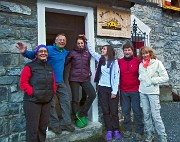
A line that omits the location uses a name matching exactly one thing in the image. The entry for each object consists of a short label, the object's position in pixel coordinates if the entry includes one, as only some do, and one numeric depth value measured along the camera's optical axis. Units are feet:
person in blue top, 8.01
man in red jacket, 8.51
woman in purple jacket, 8.72
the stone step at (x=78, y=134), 8.04
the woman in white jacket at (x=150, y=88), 7.80
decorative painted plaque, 9.57
